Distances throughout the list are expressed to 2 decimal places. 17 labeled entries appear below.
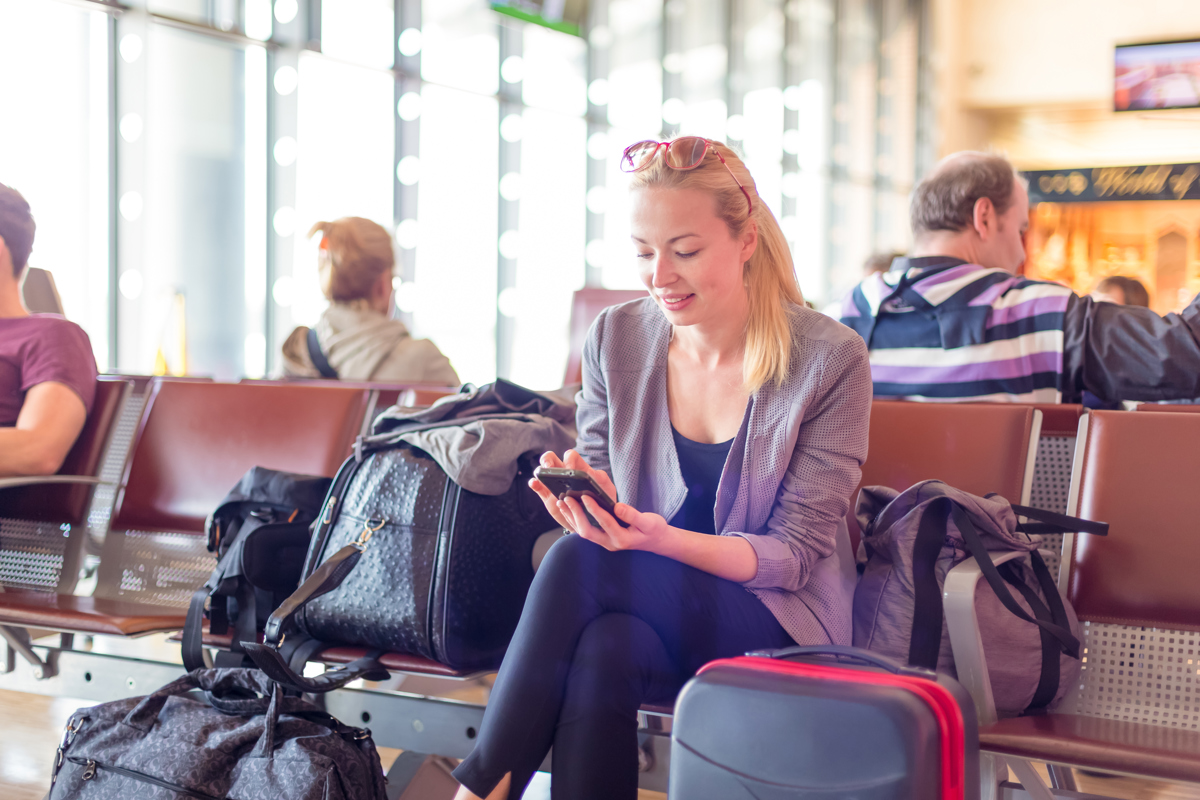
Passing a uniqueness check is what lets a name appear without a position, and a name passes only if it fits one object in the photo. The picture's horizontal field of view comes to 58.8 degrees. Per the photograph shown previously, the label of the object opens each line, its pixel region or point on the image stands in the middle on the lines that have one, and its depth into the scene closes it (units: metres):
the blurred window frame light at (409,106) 6.66
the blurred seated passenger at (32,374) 2.43
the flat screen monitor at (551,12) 6.88
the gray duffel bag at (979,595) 1.60
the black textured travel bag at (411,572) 1.80
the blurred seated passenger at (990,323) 2.14
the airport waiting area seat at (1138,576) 1.74
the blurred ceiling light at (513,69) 7.29
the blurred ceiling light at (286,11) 6.05
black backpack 1.99
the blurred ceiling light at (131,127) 5.53
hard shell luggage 1.17
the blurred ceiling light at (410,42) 6.65
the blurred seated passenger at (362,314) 3.32
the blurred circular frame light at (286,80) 6.10
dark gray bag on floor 1.60
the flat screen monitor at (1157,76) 10.45
